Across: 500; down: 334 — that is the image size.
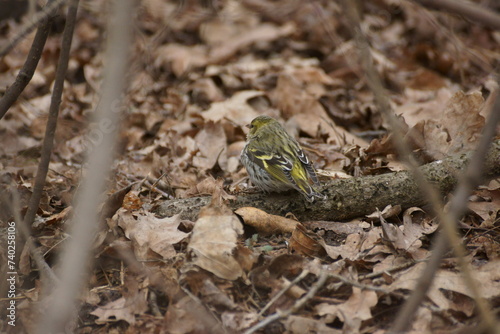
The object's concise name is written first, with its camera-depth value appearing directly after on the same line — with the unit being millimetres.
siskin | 8820
